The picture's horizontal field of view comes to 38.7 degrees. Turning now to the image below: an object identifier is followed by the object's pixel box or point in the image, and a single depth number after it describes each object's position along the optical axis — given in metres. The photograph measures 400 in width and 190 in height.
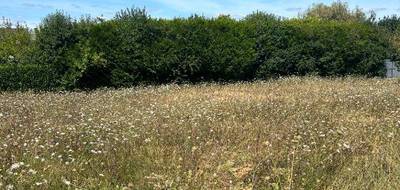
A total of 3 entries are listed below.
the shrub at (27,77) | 16.97
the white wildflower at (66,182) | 4.76
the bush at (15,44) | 18.25
